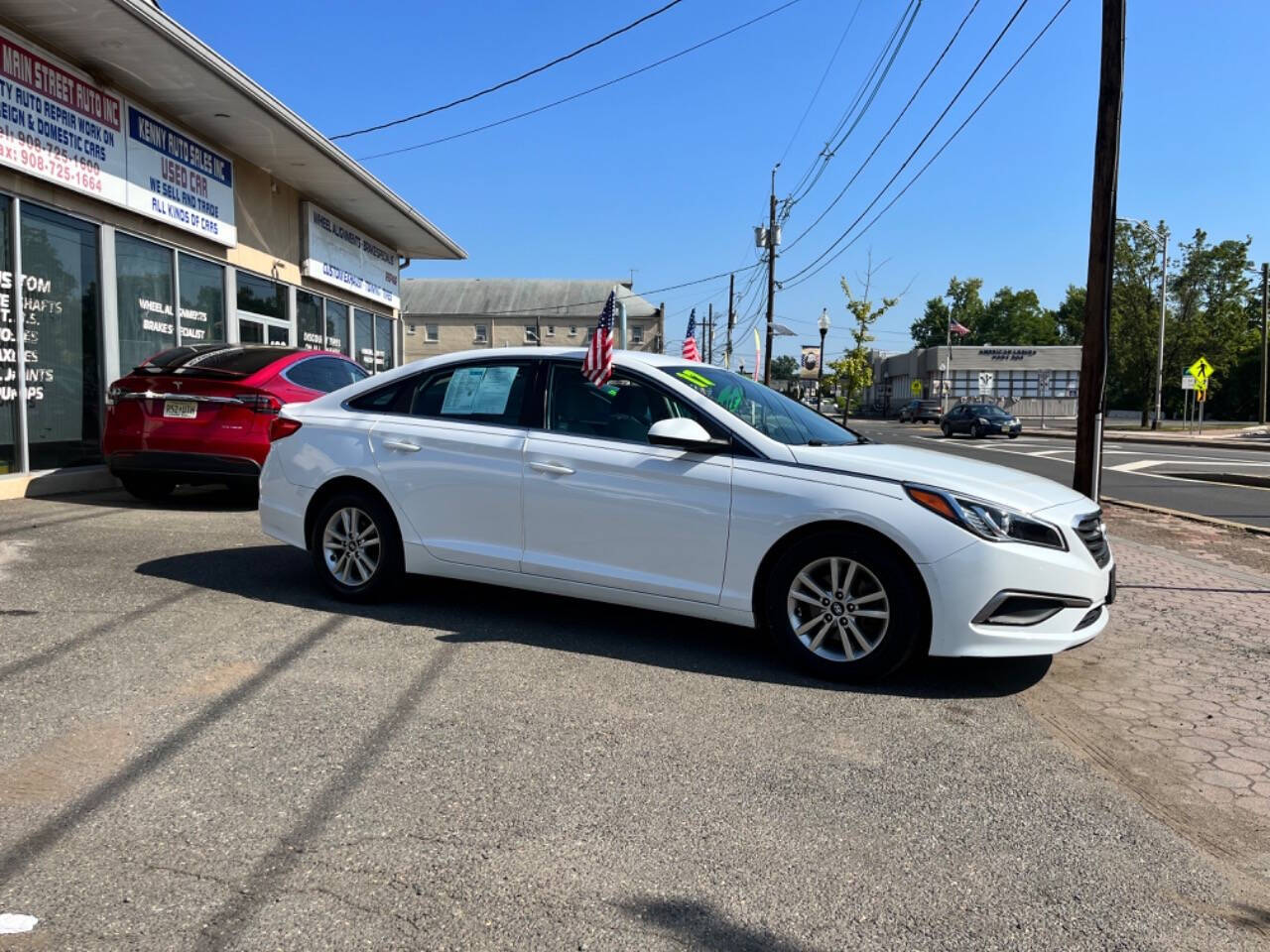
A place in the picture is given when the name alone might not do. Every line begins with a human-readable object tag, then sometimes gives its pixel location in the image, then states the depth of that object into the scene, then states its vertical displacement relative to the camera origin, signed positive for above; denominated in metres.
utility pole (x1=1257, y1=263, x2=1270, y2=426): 51.50 +4.58
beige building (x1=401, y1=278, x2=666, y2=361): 82.94 +6.42
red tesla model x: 8.42 -0.30
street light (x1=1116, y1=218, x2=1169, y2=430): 43.69 +4.68
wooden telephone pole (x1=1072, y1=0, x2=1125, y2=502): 8.64 +1.43
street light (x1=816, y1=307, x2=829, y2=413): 34.53 +2.49
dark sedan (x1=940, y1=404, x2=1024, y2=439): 39.06 -1.00
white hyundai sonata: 4.32 -0.59
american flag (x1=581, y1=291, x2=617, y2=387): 5.27 +0.15
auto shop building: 9.43 +2.05
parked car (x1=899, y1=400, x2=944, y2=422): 58.97 -0.93
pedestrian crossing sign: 36.25 +1.13
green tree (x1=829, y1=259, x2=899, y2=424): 34.94 +1.41
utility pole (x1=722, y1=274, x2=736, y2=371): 58.00 +4.79
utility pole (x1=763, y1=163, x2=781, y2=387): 32.97 +4.47
